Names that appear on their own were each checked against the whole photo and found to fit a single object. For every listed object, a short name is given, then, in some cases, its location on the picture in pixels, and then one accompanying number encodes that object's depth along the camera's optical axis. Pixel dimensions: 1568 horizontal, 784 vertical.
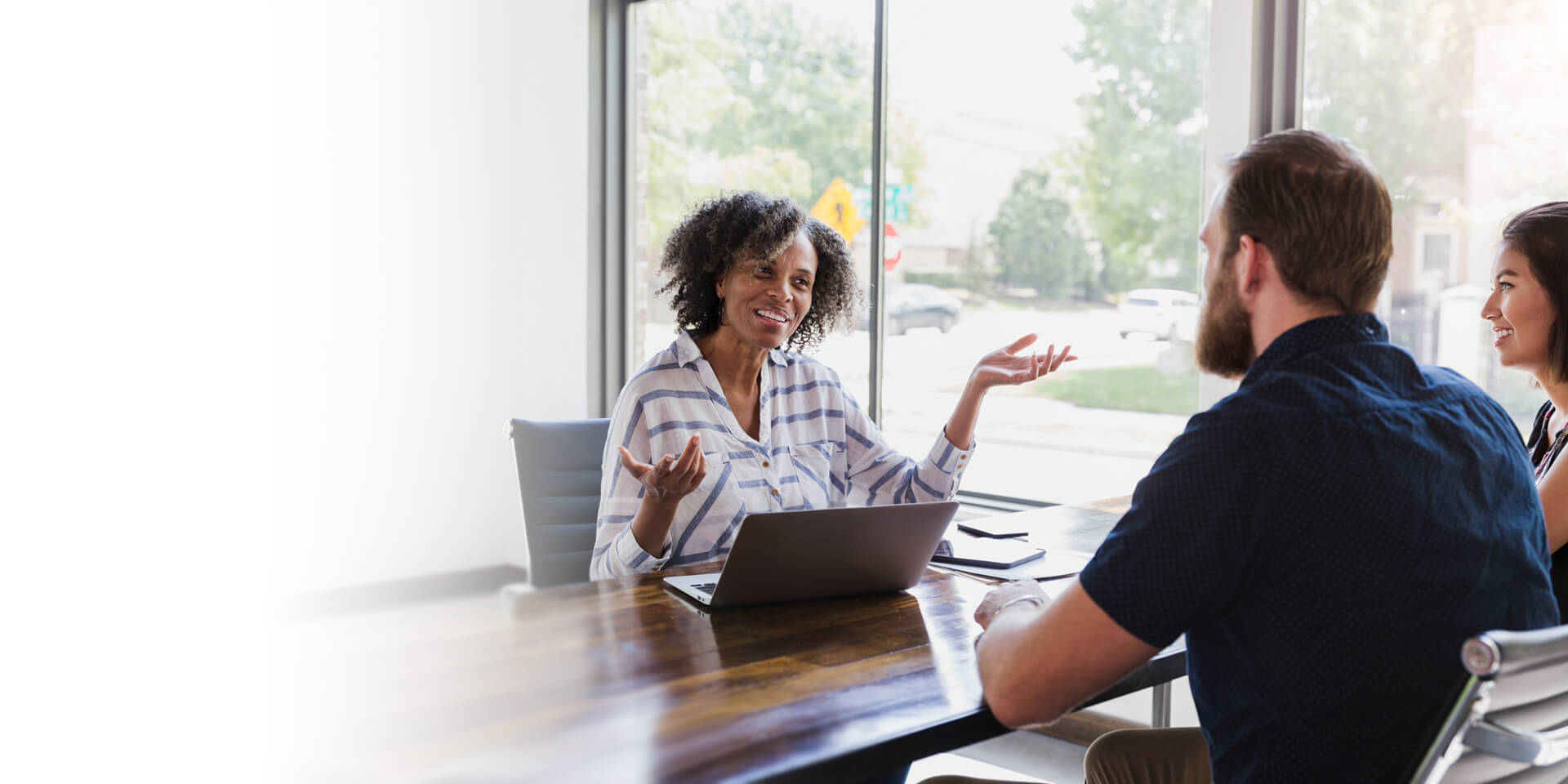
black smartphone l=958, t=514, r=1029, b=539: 2.20
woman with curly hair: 2.01
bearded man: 1.07
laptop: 1.53
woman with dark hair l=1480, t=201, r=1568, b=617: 1.78
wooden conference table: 1.09
